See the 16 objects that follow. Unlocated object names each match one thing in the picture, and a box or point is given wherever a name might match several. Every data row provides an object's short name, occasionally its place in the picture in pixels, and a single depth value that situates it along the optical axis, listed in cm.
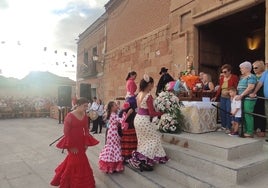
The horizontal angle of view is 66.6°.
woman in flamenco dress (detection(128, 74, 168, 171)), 314
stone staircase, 258
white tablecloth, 388
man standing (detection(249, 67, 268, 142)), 361
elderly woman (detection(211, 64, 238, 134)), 403
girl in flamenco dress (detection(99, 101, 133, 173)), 338
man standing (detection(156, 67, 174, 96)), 523
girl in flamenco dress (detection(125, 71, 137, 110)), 365
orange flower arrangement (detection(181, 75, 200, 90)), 445
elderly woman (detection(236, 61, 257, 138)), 358
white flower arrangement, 387
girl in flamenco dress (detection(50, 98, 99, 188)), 295
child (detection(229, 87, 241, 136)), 369
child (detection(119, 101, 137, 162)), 354
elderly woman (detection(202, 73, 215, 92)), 472
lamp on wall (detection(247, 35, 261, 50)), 682
